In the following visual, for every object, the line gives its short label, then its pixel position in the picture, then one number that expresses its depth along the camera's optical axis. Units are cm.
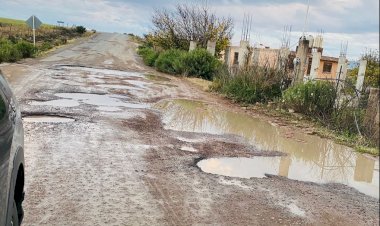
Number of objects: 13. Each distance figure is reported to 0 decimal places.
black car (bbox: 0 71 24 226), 263
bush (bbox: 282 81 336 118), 1148
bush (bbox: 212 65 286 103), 1490
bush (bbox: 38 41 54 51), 3672
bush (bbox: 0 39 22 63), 2399
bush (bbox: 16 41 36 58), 2793
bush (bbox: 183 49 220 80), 2325
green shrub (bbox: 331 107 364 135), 939
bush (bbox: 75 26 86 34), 8302
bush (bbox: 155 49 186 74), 2431
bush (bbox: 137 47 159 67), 3078
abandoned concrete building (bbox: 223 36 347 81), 1537
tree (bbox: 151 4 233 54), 3167
